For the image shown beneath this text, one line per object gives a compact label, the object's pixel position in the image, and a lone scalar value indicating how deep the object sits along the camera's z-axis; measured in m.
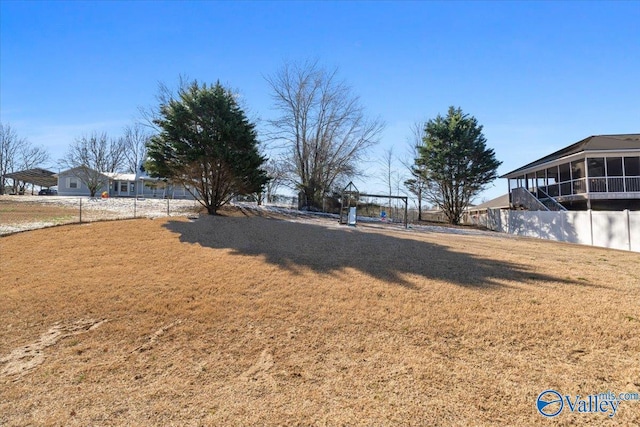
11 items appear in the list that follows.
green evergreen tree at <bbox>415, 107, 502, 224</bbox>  25.14
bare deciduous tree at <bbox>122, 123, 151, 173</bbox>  45.59
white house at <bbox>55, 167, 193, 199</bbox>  34.00
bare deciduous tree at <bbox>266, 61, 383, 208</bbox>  27.44
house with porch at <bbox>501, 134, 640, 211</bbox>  18.09
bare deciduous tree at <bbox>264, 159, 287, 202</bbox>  28.33
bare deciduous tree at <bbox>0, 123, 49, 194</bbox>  41.61
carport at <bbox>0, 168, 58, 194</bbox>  39.69
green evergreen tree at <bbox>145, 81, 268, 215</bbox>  15.01
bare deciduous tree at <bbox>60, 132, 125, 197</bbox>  32.31
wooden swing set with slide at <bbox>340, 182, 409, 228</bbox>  17.69
